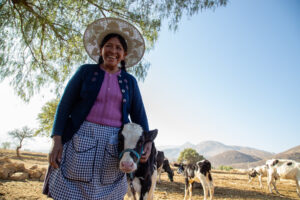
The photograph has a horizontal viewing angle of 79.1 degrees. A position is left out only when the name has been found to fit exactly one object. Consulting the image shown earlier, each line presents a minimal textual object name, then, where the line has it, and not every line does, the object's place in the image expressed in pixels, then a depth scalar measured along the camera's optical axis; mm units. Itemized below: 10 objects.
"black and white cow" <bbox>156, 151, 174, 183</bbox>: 6057
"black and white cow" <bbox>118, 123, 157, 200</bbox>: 1352
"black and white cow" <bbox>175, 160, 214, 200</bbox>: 6285
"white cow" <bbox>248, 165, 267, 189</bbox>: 11860
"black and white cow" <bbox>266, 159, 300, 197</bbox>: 8730
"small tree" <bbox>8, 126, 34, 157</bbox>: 35406
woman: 1371
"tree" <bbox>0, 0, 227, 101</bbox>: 4535
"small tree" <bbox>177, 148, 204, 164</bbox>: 31131
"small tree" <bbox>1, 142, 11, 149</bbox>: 63356
